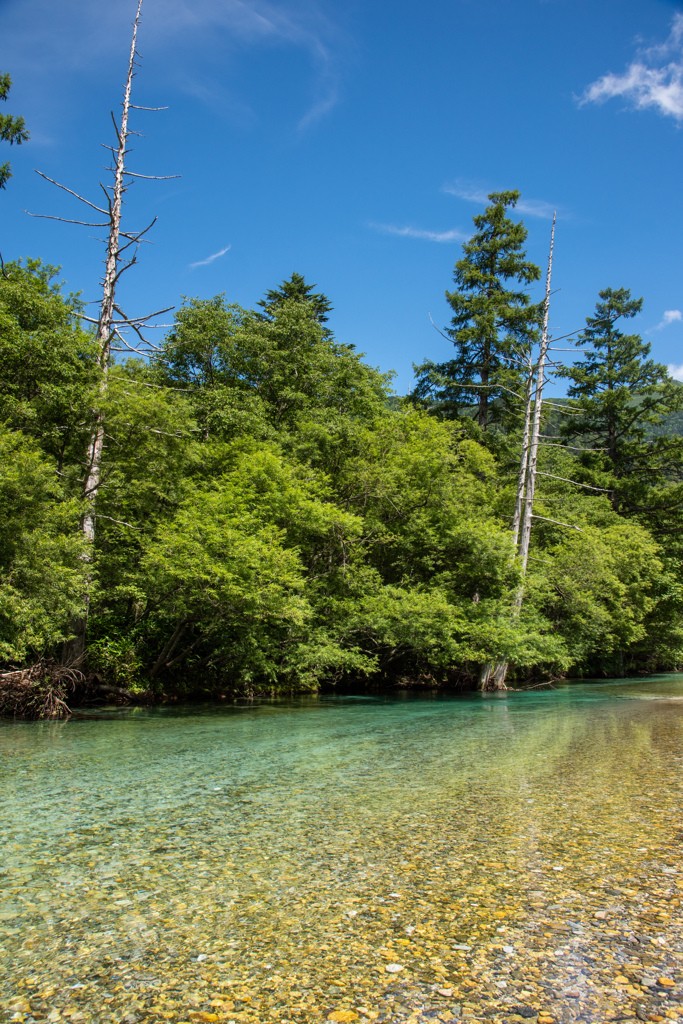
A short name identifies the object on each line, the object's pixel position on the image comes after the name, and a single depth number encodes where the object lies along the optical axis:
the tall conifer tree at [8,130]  13.44
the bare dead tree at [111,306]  16.05
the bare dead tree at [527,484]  24.09
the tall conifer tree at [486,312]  36.66
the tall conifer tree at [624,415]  38.03
